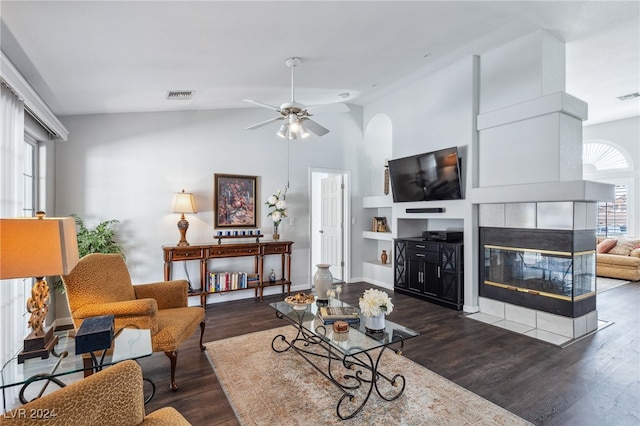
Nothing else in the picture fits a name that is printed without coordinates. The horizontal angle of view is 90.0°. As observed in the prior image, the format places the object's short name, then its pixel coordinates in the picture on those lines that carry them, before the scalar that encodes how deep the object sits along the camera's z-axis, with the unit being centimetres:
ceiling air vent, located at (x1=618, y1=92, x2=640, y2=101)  570
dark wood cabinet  444
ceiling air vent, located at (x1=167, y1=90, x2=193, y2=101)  388
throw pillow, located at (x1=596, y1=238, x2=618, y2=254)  679
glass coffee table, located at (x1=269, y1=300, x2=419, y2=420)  223
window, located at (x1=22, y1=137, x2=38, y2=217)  331
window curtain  239
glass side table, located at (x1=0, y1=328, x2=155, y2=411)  164
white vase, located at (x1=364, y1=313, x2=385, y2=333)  243
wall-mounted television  450
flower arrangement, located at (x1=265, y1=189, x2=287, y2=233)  517
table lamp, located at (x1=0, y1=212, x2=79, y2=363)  154
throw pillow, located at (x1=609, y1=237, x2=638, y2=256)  658
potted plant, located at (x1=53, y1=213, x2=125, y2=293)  376
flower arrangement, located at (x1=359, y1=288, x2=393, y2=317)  237
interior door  621
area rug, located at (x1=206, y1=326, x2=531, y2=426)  210
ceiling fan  315
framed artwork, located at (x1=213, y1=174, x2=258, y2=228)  496
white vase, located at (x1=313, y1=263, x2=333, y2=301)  308
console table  437
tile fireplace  354
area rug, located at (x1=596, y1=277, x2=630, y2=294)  568
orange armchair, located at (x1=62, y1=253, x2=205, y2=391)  236
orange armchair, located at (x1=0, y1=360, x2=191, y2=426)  87
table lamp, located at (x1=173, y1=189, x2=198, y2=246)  445
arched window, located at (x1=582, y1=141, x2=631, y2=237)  753
